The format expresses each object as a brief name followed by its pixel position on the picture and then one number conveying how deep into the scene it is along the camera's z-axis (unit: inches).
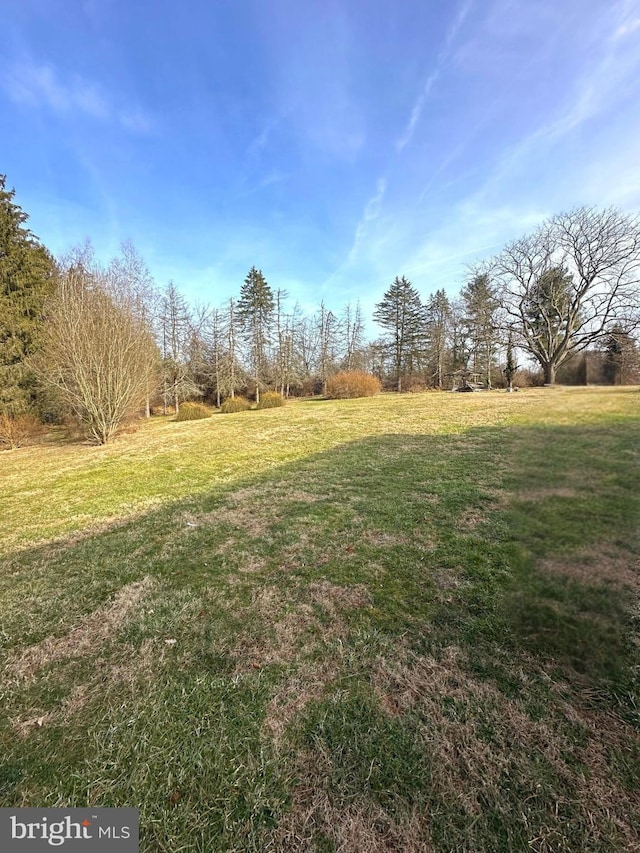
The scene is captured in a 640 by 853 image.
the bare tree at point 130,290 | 457.1
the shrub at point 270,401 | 824.9
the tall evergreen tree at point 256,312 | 1192.2
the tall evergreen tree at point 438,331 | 1211.2
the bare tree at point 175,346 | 995.9
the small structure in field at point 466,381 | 852.0
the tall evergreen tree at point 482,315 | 848.3
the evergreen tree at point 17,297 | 494.9
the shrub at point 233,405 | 815.7
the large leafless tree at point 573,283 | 673.6
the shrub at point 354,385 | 908.6
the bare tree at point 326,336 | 1336.4
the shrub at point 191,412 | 720.3
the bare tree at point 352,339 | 1382.9
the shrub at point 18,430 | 463.8
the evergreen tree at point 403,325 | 1267.2
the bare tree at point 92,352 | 406.6
